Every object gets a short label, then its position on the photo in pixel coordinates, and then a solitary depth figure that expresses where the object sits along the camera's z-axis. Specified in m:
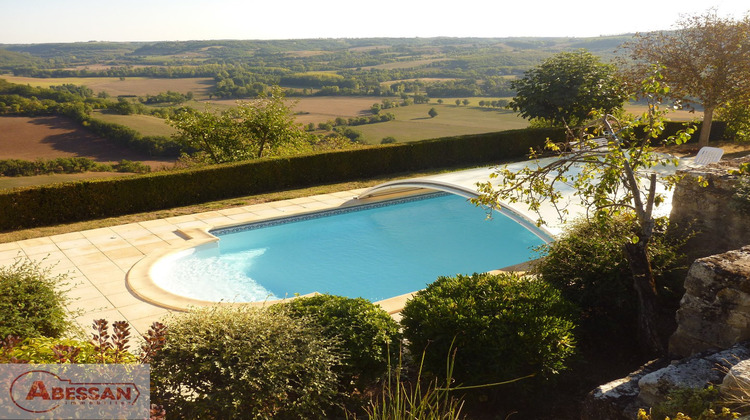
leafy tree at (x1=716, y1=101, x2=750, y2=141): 19.53
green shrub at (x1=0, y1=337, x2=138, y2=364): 3.91
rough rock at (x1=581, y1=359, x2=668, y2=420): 4.24
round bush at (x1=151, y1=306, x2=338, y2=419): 4.34
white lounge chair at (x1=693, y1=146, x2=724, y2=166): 14.55
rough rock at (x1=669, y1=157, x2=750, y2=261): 7.08
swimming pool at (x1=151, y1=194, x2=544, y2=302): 10.08
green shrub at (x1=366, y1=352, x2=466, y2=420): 5.15
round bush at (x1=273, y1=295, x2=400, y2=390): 5.16
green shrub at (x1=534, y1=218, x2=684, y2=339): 6.30
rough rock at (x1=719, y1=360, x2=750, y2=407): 3.61
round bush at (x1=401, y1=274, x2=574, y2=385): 5.15
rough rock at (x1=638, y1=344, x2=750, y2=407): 4.20
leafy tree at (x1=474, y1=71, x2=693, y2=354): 5.74
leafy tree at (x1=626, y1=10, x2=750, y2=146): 17.12
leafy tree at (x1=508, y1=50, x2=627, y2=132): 19.30
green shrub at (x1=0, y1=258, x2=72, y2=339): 5.75
